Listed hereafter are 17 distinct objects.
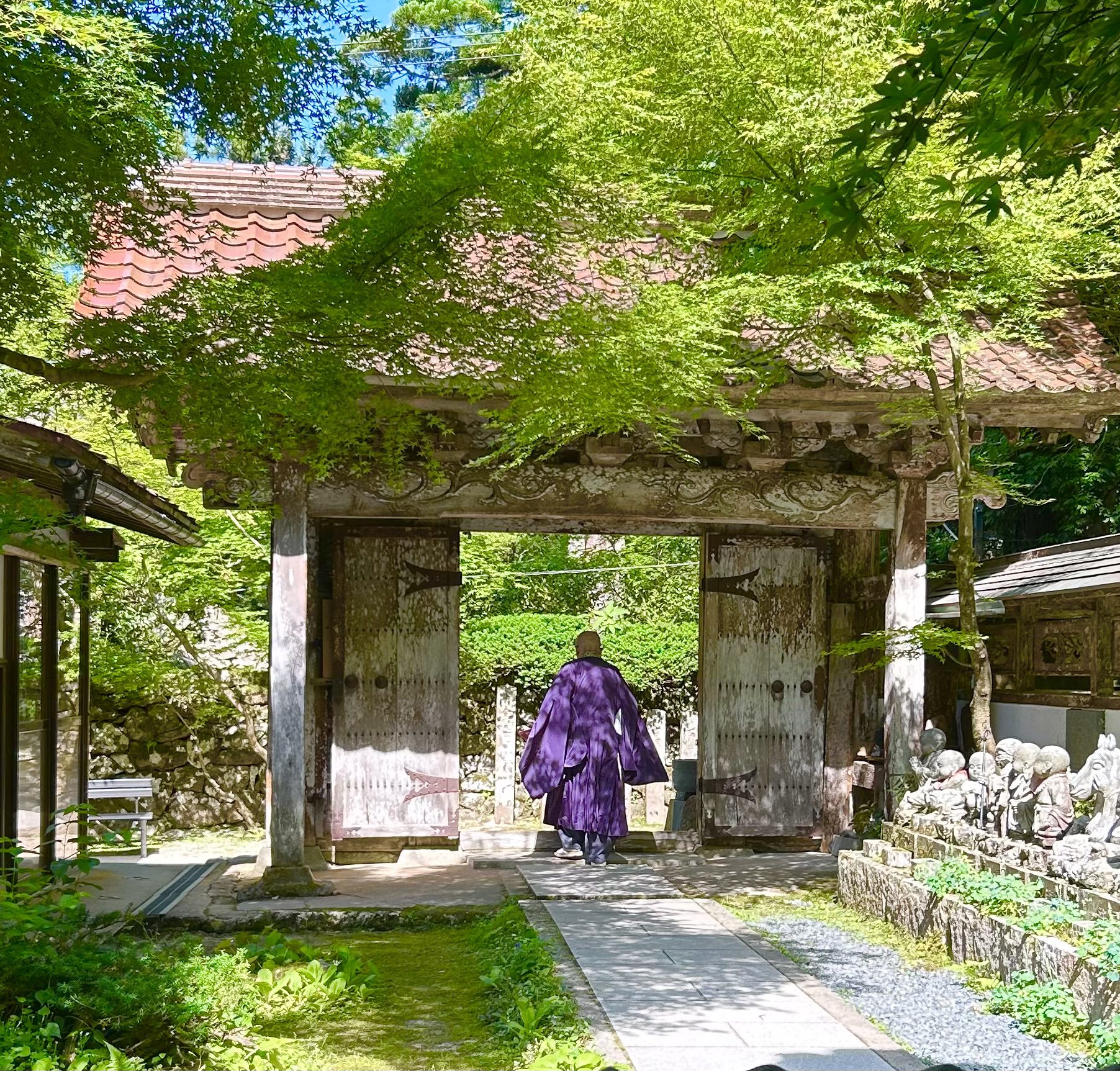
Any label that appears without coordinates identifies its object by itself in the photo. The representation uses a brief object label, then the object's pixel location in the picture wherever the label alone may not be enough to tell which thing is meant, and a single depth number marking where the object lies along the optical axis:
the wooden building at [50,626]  6.41
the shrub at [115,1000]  4.26
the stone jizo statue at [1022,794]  6.86
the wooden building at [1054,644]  9.70
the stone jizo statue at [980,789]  7.32
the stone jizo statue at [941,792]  7.60
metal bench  10.99
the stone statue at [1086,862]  5.71
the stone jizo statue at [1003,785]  7.02
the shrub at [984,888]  6.17
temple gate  8.41
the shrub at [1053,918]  5.61
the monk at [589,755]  9.20
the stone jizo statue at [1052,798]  6.52
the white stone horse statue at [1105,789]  6.04
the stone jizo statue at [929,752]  8.02
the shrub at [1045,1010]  5.18
